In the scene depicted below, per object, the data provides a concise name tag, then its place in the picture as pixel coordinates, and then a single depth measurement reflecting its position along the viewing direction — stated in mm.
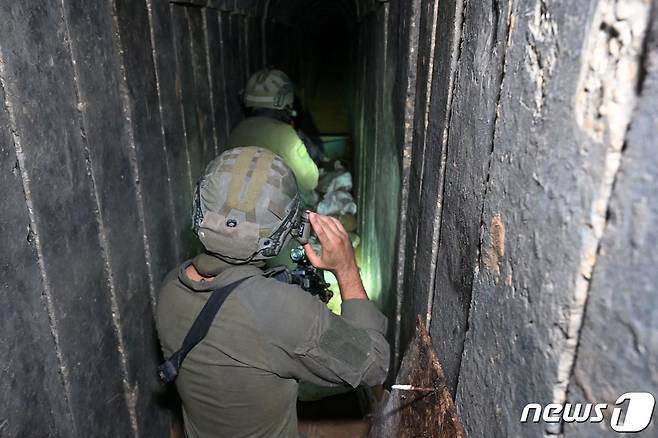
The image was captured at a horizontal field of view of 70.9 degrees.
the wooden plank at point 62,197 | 1517
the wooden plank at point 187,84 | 2904
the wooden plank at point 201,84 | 3195
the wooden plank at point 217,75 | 3609
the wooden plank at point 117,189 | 1884
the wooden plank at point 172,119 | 2586
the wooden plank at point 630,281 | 634
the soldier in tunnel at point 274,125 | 3910
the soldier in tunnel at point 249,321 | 1679
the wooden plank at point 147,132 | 2229
